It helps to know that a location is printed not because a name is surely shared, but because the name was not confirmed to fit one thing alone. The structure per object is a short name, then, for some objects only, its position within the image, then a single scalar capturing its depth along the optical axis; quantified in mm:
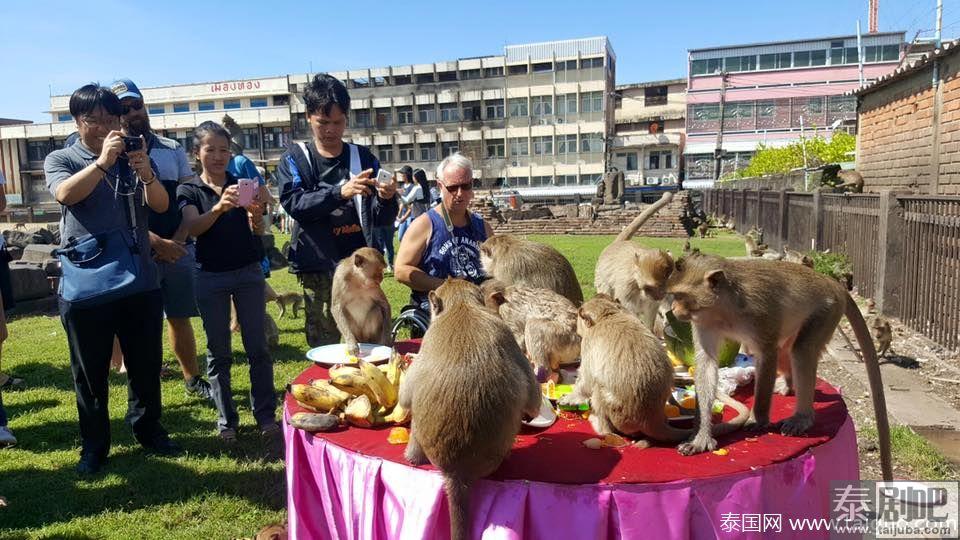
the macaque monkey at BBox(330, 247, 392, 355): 3912
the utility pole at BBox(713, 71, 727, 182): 44094
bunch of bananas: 2592
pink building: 45812
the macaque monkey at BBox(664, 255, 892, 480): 2336
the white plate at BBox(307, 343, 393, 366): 3289
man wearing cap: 4410
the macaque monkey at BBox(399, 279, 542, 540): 1967
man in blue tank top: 3988
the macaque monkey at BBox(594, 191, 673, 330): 2520
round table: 1946
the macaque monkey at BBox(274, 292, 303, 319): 9047
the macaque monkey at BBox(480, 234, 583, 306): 3939
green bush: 24453
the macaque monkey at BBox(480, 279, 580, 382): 3070
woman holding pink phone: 4117
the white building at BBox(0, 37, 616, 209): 49562
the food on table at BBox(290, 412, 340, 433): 2521
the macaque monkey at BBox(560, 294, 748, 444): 2225
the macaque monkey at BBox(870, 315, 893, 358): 6148
